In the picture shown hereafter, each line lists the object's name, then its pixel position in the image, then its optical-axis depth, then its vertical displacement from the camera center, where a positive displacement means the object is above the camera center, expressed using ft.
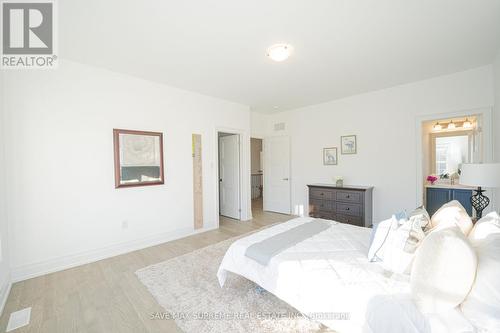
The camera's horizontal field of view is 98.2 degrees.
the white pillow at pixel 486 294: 3.27 -2.05
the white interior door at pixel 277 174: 18.01 -0.82
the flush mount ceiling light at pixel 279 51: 8.10 +4.30
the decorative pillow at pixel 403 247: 4.81 -1.92
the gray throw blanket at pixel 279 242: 6.14 -2.43
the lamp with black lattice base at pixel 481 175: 6.65 -0.40
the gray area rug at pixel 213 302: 5.65 -4.17
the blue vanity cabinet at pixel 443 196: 13.61 -2.22
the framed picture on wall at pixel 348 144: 14.56 +1.34
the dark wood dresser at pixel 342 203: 12.92 -2.50
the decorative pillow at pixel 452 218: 5.42 -1.47
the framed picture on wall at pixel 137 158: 10.32 +0.42
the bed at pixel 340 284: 3.82 -2.63
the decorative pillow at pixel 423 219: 5.58 -1.52
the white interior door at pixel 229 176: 16.29 -0.83
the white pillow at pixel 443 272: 3.52 -1.84
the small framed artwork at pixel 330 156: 15.48 +0.59
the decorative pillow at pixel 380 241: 5.44 -1.97
